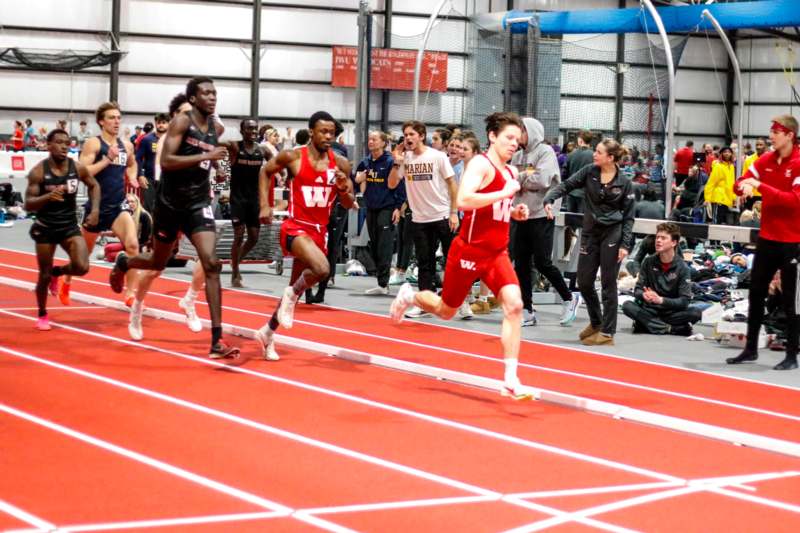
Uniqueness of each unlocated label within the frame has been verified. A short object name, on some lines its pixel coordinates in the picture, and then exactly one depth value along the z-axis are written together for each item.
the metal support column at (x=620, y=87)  28.61
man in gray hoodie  12.01
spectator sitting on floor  11.92
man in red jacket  9.66
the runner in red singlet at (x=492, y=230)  7.87
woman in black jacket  10.91
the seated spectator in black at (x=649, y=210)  17.25
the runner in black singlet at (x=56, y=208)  10.22
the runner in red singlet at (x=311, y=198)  9.40
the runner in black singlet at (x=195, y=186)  9.13
